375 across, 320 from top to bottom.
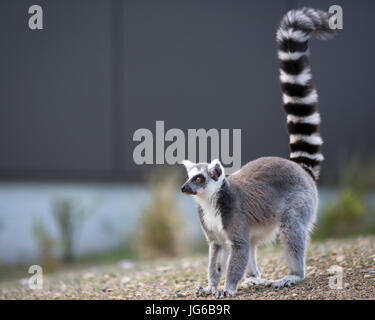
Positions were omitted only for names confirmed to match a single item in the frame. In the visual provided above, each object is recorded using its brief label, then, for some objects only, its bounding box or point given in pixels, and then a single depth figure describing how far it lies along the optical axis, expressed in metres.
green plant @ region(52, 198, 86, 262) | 11.46
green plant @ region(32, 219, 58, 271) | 10.55
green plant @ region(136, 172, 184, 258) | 10.41
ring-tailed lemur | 5.33
